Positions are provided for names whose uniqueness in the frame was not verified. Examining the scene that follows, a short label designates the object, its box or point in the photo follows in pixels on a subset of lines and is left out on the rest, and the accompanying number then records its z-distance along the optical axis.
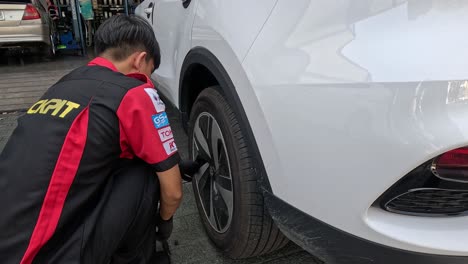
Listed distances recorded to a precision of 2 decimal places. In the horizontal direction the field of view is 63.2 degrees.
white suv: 0.96
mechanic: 1.24
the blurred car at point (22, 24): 6.79
